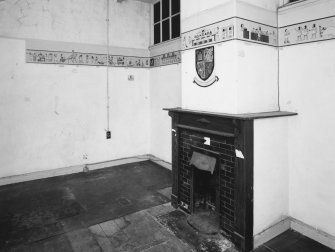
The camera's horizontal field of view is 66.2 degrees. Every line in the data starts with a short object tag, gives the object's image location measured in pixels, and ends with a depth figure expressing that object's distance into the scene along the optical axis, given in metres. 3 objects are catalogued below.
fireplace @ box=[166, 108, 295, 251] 2.48
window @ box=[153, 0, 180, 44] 4.63
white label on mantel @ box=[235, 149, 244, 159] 2.49
